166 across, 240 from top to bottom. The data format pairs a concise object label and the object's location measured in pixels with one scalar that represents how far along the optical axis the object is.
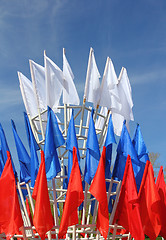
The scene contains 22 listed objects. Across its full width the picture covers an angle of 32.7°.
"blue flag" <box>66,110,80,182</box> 8.68
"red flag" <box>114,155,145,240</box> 8.20
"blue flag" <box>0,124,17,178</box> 9.29
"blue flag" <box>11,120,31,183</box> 9.58
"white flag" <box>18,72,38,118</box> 10.20
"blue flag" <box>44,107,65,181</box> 8.56
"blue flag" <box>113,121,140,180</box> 9.26
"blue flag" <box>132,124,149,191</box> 10.19
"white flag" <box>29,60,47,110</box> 9.80
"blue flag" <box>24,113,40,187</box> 8.77
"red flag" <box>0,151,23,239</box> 7.68
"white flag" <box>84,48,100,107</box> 9.57
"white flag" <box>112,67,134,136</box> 10.06
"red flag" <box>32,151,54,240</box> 7.59
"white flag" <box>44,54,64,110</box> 9.43
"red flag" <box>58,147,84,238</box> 7.63
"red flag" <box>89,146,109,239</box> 7.92
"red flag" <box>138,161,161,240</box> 8.61
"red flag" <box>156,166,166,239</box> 9.61
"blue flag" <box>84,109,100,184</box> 8.66
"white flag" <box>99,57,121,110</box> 9.70
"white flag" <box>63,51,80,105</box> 9.37
